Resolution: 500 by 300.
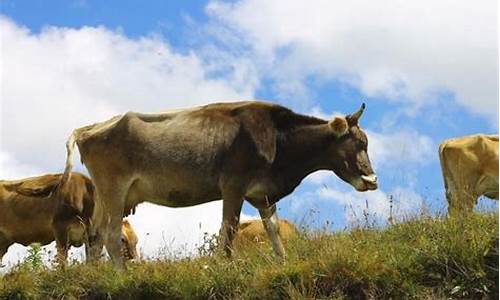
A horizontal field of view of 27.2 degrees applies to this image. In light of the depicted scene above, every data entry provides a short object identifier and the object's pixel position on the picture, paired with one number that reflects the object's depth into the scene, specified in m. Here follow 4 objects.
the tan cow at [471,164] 19.47
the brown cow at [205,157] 13.90
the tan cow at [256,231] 15.08
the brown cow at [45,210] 18.16
